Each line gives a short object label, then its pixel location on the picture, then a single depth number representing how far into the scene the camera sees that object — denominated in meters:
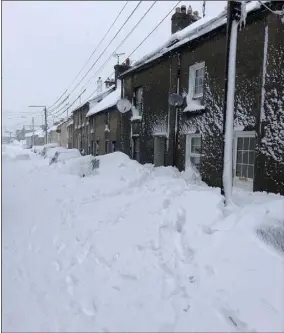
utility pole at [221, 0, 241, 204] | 6.61
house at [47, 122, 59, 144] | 74.96
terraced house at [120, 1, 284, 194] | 8.27
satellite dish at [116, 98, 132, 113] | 16.97
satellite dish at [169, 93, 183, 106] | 12.14
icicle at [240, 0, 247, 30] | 6.50
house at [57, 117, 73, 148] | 50.26
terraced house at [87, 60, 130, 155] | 22.53
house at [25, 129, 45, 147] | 90.31
